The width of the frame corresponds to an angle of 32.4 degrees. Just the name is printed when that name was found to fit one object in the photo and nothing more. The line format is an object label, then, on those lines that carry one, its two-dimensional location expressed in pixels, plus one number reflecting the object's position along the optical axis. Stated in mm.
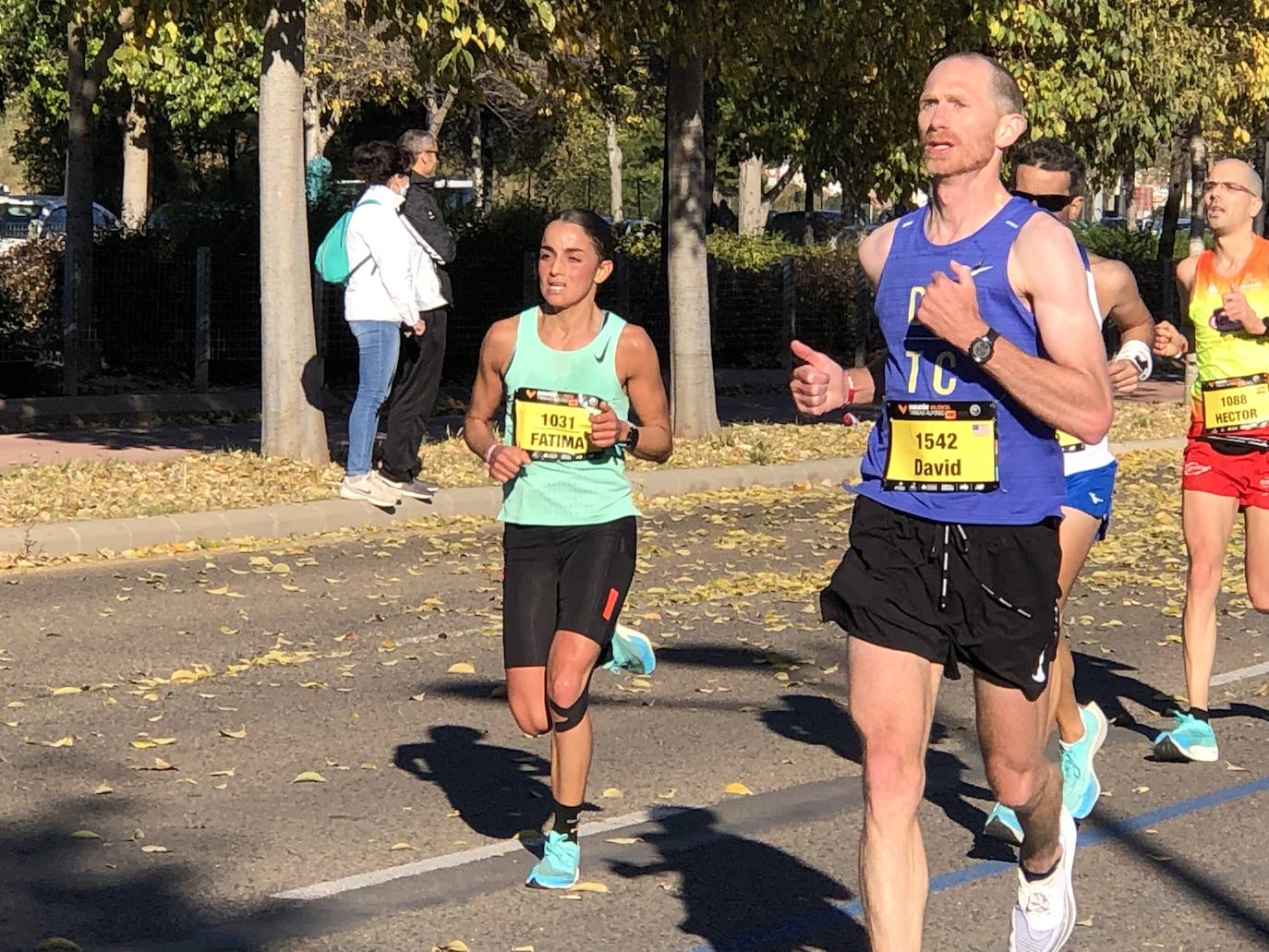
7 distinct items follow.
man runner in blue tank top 4707
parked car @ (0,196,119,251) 36719
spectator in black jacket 13867
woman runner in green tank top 6043
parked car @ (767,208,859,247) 49112
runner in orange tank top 7949
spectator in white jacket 13641
